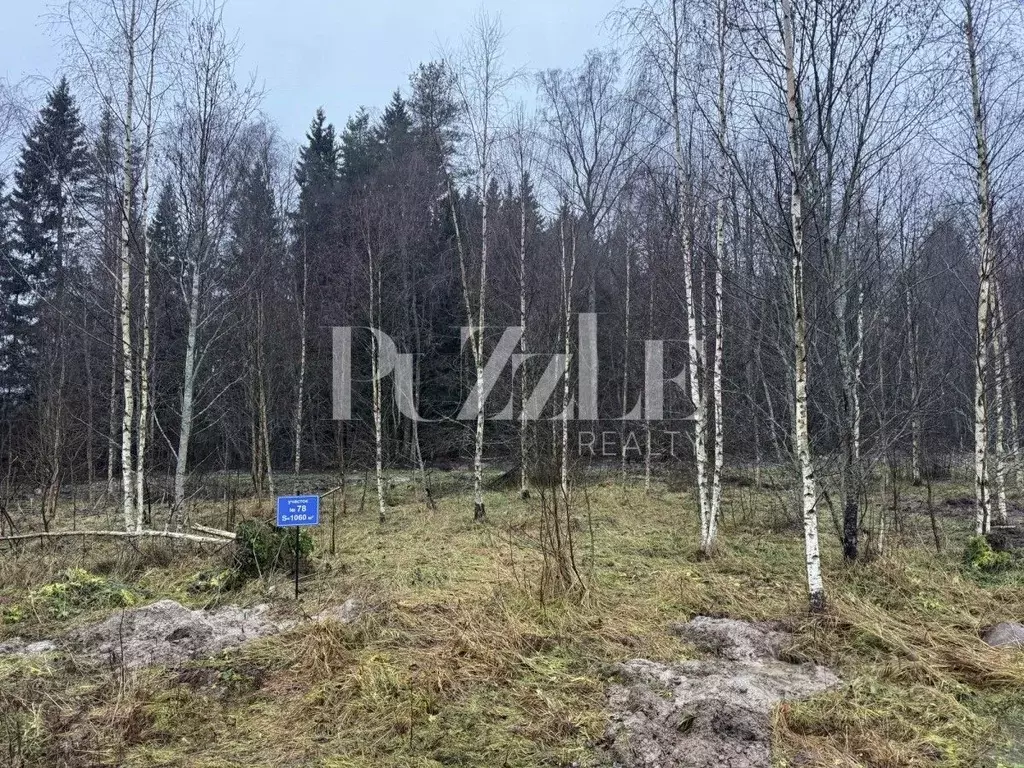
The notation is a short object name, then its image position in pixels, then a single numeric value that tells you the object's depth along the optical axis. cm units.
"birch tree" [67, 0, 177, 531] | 833
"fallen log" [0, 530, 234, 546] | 693
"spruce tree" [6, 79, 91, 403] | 1120
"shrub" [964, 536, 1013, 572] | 643
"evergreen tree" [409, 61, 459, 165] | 1287
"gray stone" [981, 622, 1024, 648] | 428
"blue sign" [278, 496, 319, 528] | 555
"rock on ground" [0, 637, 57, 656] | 446
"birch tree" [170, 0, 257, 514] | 938
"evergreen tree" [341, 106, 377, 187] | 2147
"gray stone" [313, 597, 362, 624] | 489
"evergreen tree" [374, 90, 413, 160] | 1962
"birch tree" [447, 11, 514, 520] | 1161
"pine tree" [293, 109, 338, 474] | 1628
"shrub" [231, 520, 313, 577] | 650
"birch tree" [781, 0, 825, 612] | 467
